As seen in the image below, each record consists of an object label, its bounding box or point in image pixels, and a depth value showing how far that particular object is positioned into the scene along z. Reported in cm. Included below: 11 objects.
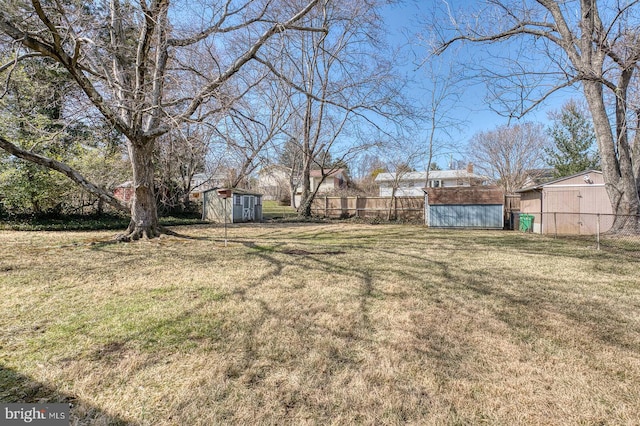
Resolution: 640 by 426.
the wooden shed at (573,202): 1141
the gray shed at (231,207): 1692
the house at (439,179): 3044
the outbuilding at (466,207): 1473
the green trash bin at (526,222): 1309
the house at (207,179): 1756
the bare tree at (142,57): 570
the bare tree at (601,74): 648
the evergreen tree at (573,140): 1823
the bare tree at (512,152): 2477
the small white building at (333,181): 3569
